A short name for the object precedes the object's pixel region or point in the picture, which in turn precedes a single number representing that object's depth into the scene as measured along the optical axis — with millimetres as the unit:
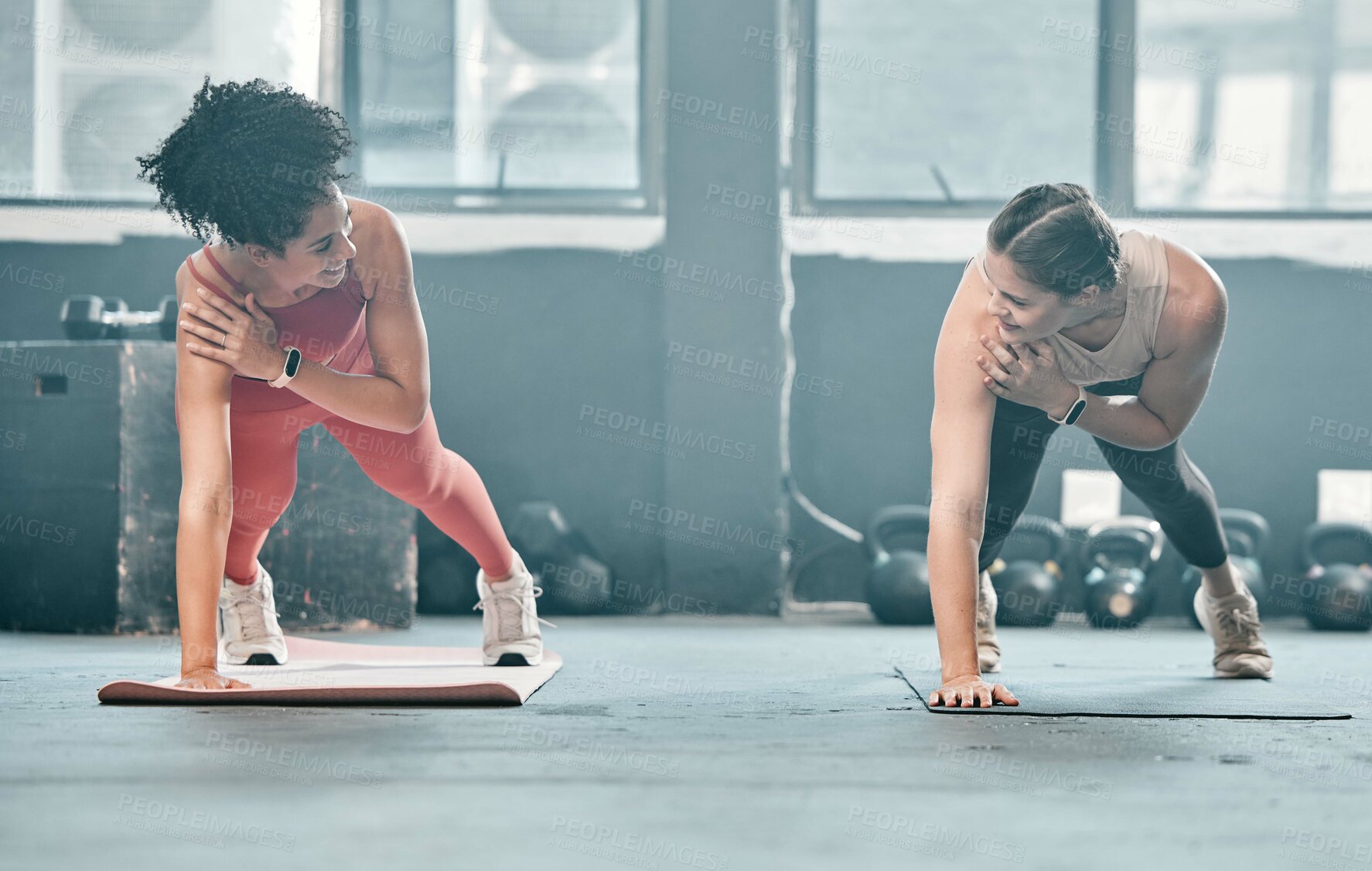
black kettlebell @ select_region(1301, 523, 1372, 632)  4367
